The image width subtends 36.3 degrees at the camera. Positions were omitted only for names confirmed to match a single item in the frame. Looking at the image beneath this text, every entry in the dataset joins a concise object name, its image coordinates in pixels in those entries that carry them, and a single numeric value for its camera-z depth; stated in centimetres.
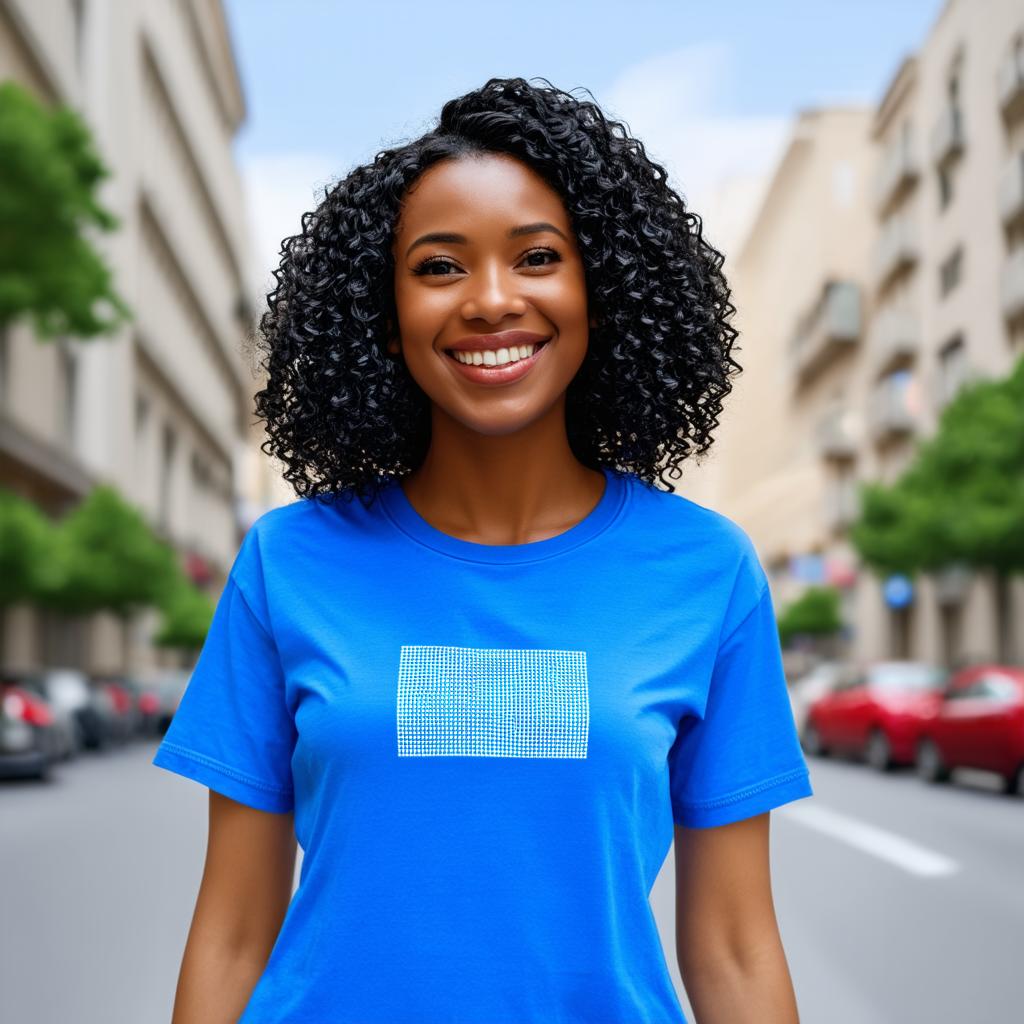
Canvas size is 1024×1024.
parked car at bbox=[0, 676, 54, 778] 1809
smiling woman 178
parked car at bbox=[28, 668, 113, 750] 2411
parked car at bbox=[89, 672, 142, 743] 2677
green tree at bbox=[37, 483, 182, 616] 3447
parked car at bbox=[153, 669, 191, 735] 3210
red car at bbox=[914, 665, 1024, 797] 1617
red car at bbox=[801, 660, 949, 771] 2044
